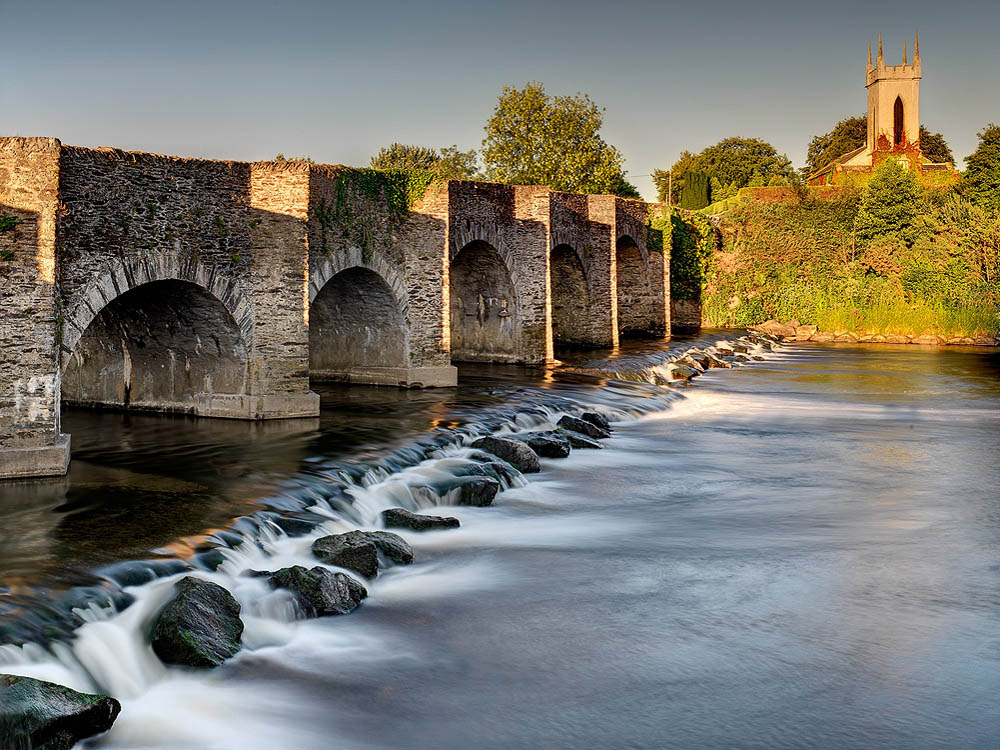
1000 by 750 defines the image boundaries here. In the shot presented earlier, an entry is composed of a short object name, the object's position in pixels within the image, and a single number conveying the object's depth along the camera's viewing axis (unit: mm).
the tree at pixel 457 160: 50562
